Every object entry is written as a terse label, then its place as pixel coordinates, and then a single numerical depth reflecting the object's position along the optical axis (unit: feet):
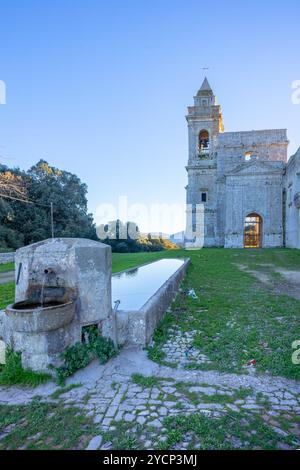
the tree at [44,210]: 84.69
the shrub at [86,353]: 10.90
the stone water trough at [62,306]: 10.69
